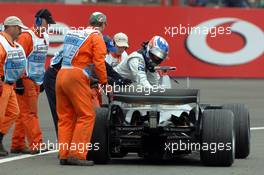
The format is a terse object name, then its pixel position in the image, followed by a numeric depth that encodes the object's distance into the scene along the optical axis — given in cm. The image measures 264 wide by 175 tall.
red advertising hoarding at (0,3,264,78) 2539
